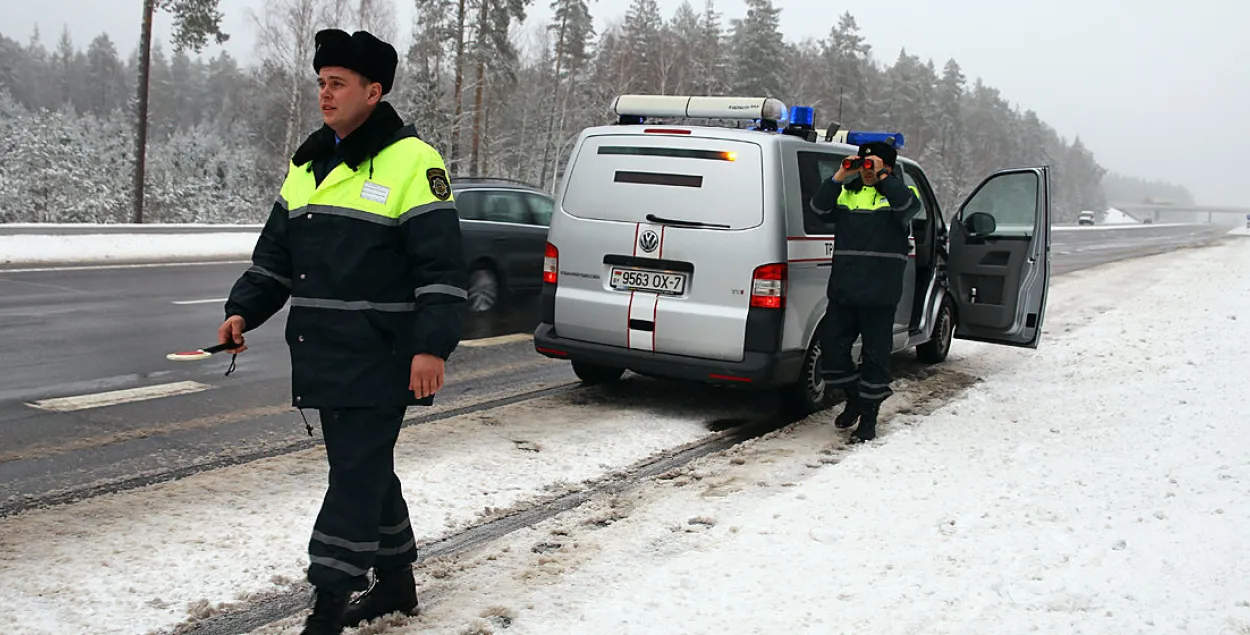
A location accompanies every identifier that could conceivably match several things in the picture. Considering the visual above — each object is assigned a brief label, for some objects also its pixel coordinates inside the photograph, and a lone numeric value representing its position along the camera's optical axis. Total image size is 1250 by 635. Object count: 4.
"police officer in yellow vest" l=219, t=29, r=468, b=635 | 3.03
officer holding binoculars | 6.20
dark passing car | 10.59
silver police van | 6.26
